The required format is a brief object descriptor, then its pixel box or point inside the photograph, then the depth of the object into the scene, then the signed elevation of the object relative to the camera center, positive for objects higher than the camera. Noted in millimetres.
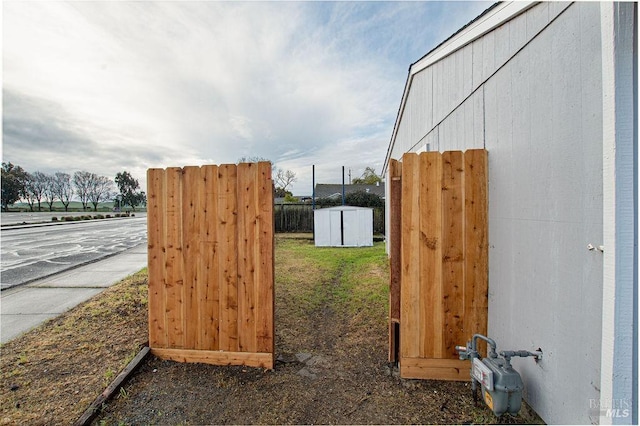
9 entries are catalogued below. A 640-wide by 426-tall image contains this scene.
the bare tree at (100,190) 54844 +4452
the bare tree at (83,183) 52581 +5611
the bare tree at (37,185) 45372 +4671
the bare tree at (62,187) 50875 +4829
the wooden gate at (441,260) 2420 -466
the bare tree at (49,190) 49056 +4120
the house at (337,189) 34938 +2691
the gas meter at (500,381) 1733 -1135
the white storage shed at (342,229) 11547 -856
